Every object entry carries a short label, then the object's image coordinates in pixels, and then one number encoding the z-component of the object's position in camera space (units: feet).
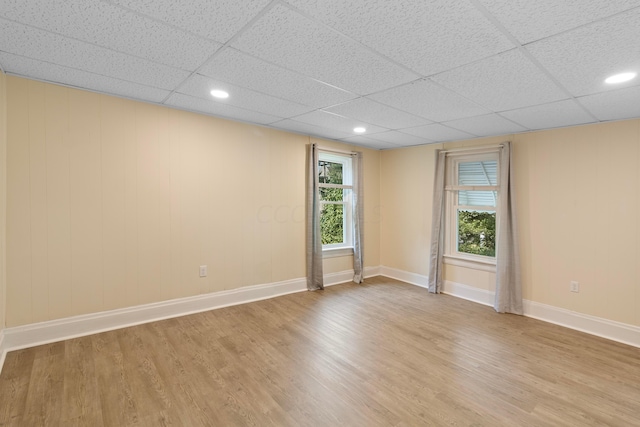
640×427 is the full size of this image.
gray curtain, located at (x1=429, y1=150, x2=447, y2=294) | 15.05
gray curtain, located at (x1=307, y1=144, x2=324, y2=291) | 14.84
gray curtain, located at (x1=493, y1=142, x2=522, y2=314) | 12.50
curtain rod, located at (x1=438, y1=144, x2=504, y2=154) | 13.26
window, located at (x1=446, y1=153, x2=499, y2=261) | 14.02
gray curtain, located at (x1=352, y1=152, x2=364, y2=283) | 16.60
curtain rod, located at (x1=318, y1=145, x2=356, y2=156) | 15.41
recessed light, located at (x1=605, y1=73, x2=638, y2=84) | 6.97
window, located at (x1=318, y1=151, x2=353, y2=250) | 16.56
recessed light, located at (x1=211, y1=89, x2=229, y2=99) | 9.05
